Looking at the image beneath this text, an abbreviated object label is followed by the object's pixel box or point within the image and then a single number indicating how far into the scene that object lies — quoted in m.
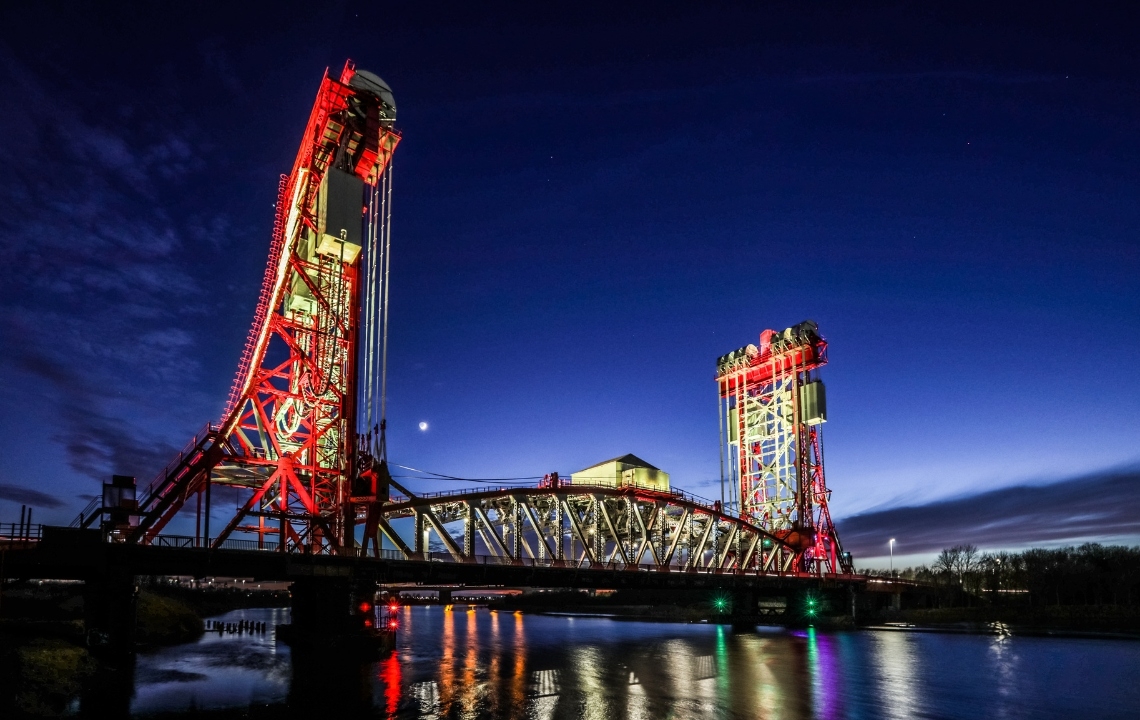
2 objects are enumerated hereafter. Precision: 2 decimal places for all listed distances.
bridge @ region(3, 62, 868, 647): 45.69
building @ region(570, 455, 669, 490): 87.31
